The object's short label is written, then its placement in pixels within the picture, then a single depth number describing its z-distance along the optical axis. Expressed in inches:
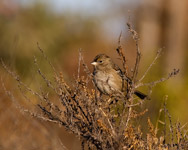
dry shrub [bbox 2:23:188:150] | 346.9
